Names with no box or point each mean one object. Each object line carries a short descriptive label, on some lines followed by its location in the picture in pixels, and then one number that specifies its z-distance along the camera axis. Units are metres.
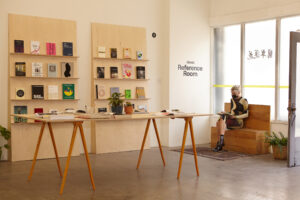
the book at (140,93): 9.05
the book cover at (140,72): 9.04
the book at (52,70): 7.94
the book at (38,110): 7.84
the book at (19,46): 7.60
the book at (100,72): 8.48
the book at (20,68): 7.61
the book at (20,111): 7.60
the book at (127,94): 8.92
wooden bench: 8.28
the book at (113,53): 8.65
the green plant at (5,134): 7.28
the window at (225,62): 9.66
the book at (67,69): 8.08
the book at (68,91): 8.09
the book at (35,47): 7.77
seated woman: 8.60
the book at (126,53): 8.84
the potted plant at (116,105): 5.88
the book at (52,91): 7.96
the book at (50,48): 7.91
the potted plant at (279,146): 7.62
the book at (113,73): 8.66
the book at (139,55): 9.02
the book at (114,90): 8.69
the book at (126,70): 8.86
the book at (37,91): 7.77
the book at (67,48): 8.09
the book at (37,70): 7.79
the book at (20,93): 7.64
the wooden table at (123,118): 5.21
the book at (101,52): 8.50
